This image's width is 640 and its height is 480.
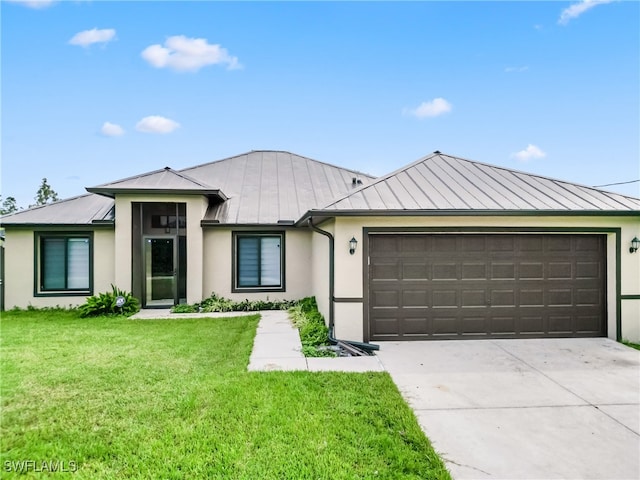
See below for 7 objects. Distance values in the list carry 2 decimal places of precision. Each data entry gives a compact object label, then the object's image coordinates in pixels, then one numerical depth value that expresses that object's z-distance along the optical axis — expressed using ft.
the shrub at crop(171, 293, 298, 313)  34.01
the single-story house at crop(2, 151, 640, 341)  23.13
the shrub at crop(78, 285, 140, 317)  31.76
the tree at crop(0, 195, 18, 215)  122.99
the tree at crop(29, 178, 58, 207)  120.78
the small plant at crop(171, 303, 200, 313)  33.71
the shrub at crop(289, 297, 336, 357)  21.36
